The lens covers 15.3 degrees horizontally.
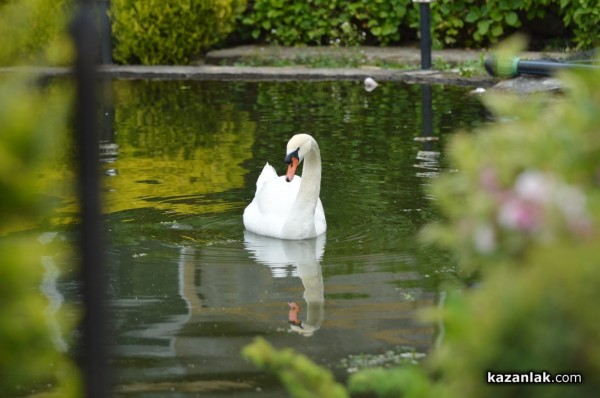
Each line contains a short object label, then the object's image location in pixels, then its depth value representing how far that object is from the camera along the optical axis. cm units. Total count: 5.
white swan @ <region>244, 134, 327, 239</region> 1432
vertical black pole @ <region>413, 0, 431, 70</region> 2837
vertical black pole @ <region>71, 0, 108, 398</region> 399
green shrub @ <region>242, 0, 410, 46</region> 3328
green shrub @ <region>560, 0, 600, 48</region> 2954
